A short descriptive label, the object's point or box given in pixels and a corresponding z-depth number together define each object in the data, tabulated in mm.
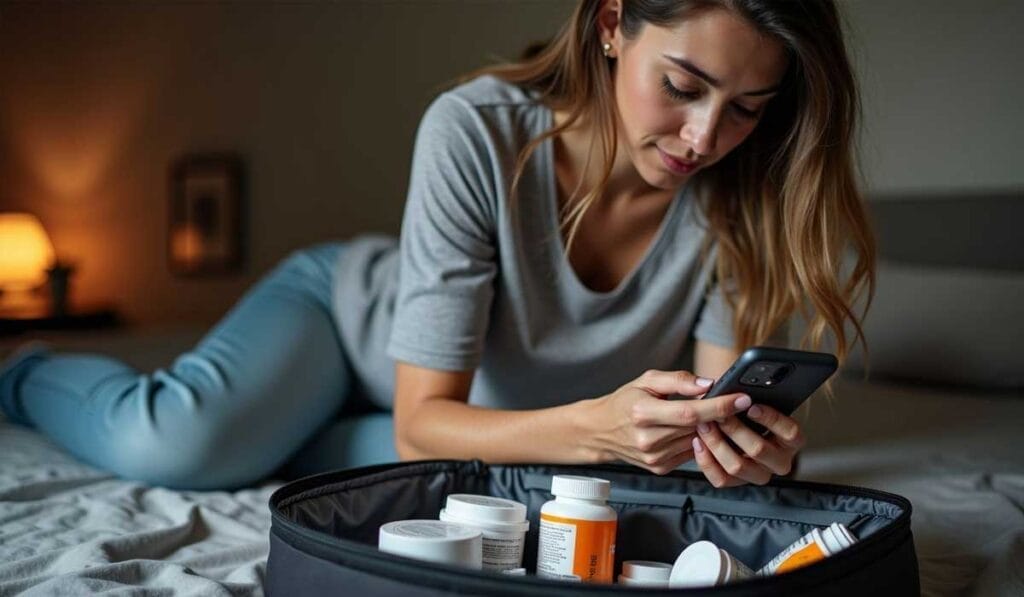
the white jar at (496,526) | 850
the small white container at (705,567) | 770
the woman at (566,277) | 1029
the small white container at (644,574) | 853
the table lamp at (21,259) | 3072
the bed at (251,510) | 907
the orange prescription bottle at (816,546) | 766
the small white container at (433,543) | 748
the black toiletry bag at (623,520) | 680
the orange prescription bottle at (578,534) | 837
